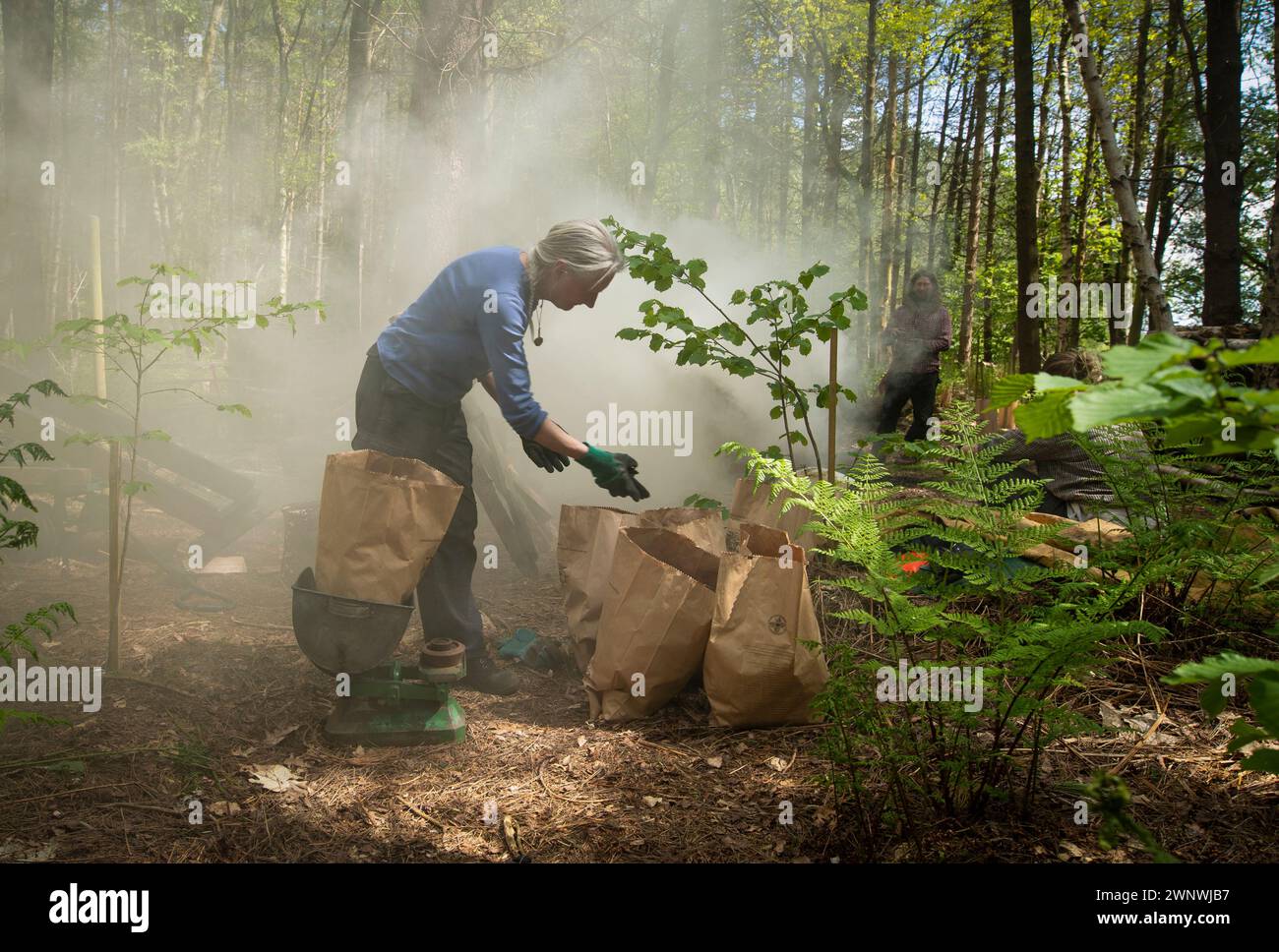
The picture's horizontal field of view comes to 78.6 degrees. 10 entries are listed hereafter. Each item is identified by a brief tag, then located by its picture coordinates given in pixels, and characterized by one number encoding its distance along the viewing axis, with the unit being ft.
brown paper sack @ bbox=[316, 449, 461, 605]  8.07
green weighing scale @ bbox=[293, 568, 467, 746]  7.95
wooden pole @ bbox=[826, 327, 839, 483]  11.47
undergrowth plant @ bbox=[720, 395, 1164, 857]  5.65
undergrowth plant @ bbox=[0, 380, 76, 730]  6.54
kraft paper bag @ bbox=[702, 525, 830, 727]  8.07
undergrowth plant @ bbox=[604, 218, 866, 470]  10.96
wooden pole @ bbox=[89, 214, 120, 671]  9.14
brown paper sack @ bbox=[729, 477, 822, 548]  11.39
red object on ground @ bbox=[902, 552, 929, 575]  6.38
